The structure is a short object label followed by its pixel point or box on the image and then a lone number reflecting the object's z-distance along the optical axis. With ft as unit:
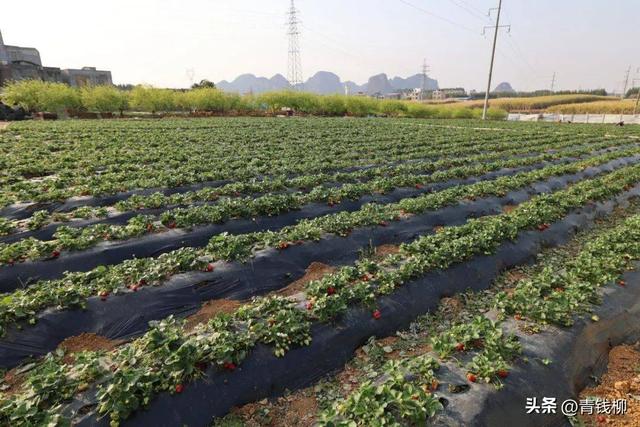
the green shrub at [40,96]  136.87
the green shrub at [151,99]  160.04
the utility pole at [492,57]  155.74
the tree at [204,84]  229.58
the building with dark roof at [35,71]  215.10
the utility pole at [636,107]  201.29
